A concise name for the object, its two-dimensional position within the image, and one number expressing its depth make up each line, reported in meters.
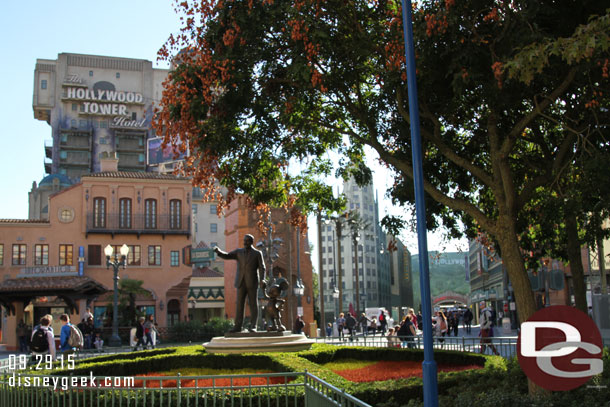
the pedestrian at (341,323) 39.03
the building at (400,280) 123.64
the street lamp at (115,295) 29.81
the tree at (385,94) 11.58
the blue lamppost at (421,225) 7.62
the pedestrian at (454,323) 42.50
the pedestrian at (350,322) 37.76
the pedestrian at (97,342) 31.72
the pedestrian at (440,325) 29.84
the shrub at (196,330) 39.59
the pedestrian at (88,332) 30.23
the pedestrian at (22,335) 37.91
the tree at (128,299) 42.59
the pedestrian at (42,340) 15.55
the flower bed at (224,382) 12.84
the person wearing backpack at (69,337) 17.30
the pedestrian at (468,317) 47.66
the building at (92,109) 83.81
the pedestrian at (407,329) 24.53
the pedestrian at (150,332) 31.41
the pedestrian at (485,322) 24.52
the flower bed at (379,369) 13.84
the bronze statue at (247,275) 17.95
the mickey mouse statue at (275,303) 18.47
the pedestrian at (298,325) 37.53
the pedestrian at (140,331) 31.20
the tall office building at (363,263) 127.12
